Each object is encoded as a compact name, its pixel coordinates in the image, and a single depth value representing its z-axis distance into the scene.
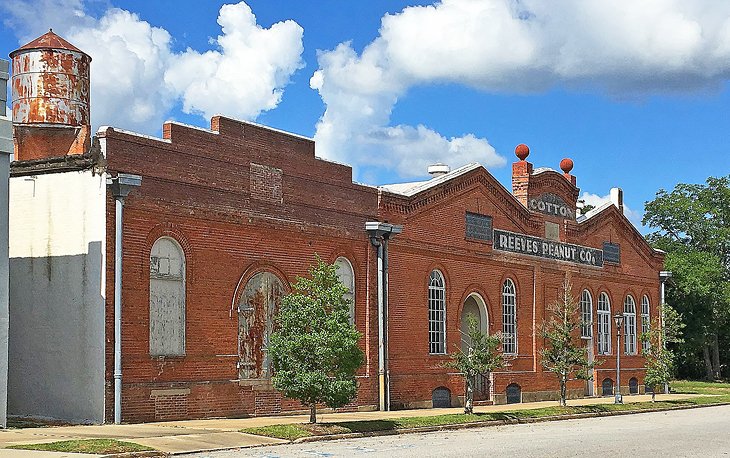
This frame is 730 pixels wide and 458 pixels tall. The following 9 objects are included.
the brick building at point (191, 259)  22.88
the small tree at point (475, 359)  28.86
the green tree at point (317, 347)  22.62
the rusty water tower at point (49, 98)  25.12
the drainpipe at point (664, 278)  47.46
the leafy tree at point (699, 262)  60.44
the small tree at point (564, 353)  33.91
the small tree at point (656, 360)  39.44
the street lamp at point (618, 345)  42.12
